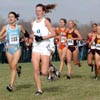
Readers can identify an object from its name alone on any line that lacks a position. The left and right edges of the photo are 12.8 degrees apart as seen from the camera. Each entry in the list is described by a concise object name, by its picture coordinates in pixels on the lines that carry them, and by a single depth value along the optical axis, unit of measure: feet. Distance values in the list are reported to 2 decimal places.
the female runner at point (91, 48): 54.66
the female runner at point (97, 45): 51.96
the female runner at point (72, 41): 56.13
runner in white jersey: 37.19
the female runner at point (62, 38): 56.59
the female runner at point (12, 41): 40.70
